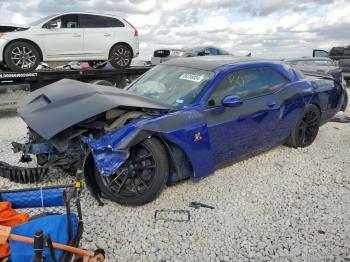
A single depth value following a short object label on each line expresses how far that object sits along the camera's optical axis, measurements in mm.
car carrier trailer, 8508
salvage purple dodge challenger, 3842
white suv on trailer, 8633
